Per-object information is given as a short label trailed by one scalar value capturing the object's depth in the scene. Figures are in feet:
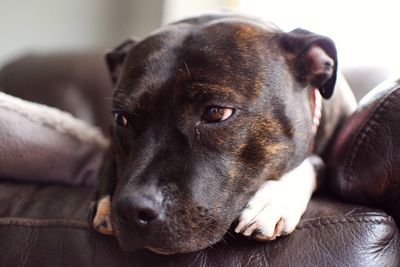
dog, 1.62
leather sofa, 1.56
